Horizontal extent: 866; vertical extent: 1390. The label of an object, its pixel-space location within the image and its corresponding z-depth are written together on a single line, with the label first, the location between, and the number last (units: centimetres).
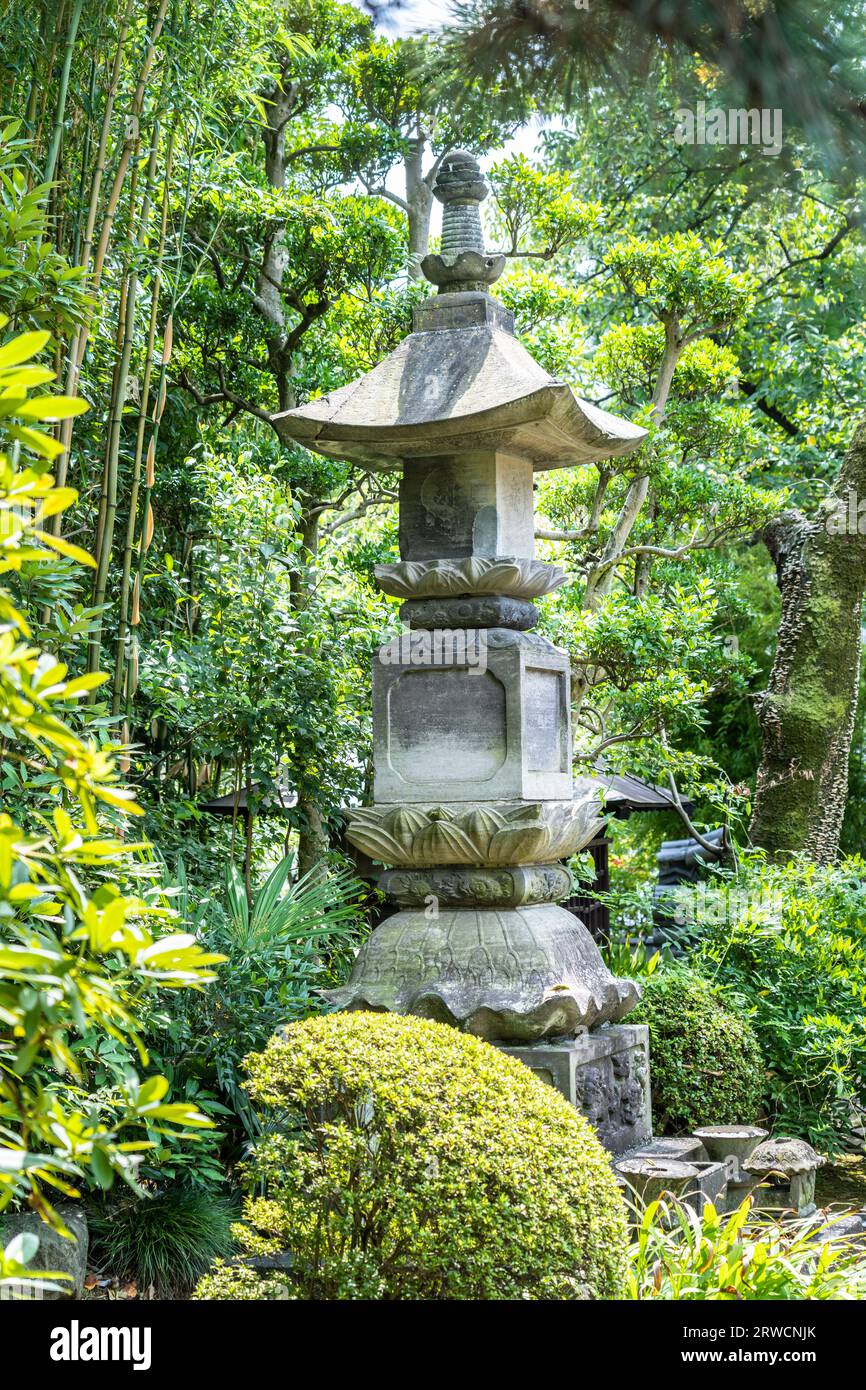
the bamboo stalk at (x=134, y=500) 437
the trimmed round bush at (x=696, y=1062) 543
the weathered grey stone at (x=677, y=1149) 462
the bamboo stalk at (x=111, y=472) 411
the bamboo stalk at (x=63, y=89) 376
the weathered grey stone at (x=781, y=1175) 466
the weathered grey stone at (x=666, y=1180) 416
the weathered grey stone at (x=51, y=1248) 370
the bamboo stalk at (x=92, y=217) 385
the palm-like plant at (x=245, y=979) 459
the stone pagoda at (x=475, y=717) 441
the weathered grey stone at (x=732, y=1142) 476
